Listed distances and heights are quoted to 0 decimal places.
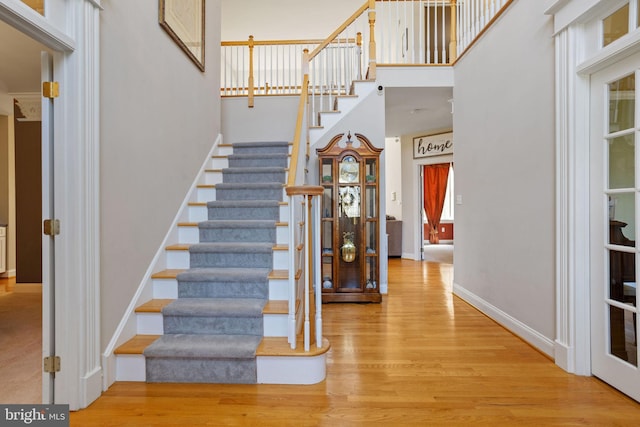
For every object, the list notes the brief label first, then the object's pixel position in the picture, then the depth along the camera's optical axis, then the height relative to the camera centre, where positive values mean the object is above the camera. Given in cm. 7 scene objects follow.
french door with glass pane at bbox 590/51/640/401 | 190 -7
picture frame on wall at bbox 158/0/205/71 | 287 +175
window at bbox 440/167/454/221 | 977 +23
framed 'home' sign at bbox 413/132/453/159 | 631 +129
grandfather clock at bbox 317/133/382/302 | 399 -7
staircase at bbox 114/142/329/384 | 208 -64
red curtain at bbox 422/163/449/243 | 944 +52
